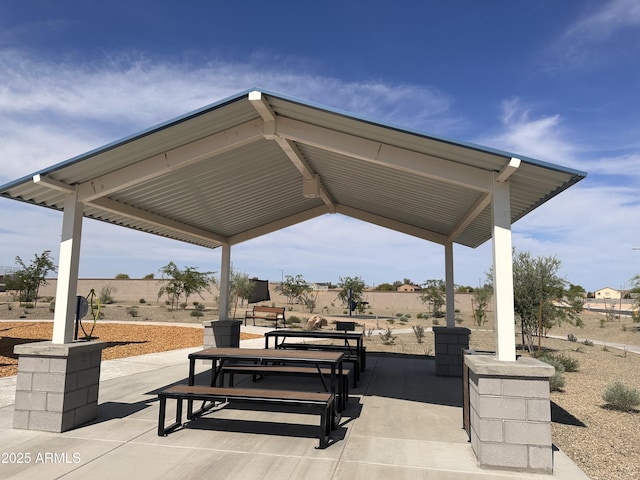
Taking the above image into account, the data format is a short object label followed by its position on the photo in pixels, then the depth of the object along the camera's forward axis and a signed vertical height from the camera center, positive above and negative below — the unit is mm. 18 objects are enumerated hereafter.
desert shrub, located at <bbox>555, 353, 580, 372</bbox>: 10750 -1452
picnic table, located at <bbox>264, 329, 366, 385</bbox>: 9086 -924
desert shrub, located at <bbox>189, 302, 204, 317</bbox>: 28566 -831
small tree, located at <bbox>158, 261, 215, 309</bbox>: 31484 +1448
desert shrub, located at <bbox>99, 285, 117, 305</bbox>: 39188 +102
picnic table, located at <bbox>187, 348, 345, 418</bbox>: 5633 -745
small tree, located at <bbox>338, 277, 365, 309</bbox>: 41938 +1403
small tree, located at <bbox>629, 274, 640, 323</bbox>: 24184 +818
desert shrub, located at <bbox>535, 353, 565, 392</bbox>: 8281 -1383
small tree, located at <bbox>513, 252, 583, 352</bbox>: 14812 +395
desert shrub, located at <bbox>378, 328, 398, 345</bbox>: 16762 -1449
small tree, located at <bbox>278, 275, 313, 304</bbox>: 39188 +1334
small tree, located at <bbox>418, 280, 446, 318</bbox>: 36344 +778
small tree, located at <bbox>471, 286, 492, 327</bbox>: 25031 +437
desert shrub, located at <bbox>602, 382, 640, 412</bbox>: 7008 -1455
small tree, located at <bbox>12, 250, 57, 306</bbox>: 29641 +1549
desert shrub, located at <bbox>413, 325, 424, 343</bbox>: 17350 -1227
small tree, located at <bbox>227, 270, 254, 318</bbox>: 32688 +1117
